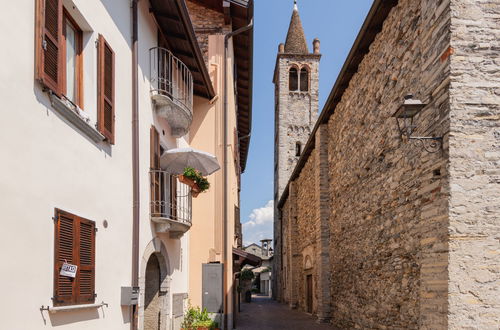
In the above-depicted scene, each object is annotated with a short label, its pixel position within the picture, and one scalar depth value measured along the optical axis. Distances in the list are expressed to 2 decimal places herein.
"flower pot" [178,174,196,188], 8.93
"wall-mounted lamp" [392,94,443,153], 6.41
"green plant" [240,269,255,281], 33.70
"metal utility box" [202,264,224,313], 11.17
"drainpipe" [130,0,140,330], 7.01
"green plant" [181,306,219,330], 10.27
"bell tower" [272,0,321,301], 37.78
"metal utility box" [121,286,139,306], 6.55
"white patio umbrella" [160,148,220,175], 9.16
